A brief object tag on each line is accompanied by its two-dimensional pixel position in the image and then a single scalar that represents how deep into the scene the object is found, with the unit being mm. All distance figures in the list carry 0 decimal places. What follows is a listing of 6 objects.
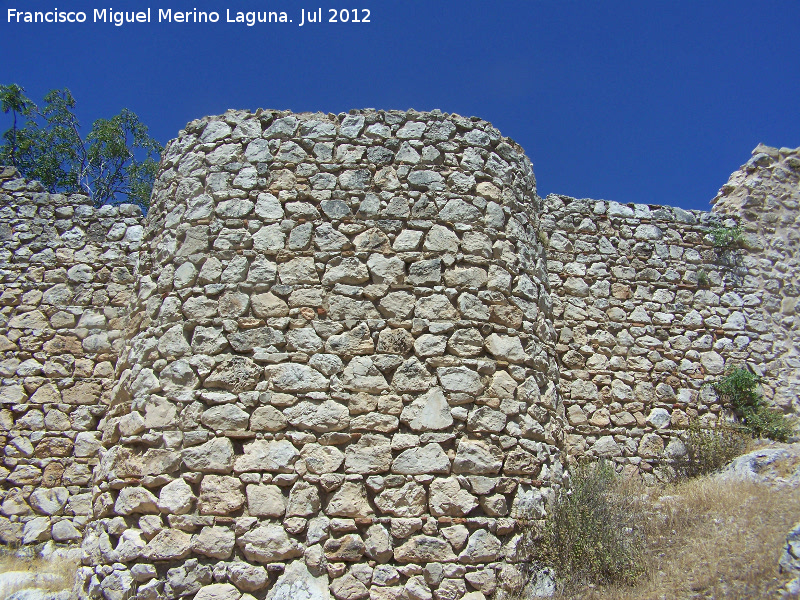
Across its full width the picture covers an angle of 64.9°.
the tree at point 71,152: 14438
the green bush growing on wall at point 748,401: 7965
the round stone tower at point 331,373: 4992
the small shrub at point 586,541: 5238
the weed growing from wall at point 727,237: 8789
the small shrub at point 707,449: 7508
